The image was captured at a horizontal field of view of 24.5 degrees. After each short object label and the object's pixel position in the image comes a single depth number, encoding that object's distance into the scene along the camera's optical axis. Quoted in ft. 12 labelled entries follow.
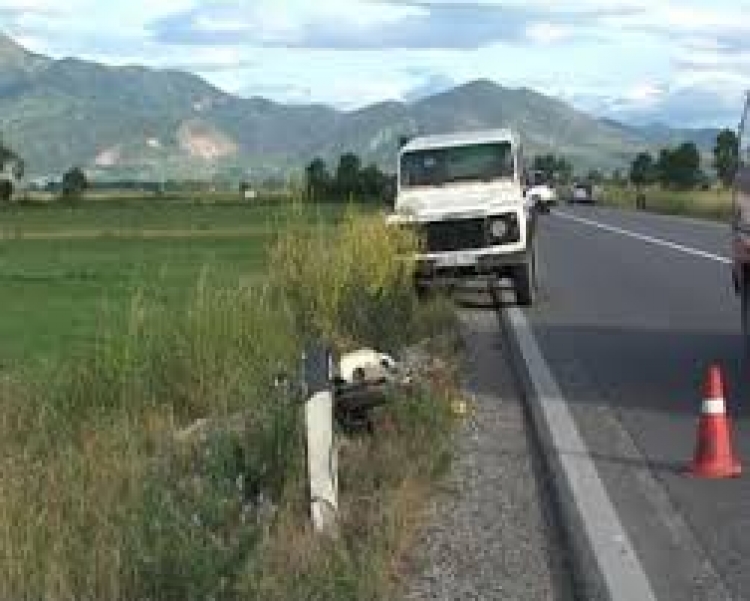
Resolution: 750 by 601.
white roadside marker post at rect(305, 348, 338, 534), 26.09
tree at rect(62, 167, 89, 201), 442.79
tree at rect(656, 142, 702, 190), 396.57
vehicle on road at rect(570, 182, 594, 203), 368.27
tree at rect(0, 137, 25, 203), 484.95
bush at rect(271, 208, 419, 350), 51.16
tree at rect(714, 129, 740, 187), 223.10
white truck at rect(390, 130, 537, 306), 72.02
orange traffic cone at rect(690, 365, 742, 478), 32.19
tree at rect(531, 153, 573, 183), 469.24
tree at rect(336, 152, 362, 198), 305.90
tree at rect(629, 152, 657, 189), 450.71
